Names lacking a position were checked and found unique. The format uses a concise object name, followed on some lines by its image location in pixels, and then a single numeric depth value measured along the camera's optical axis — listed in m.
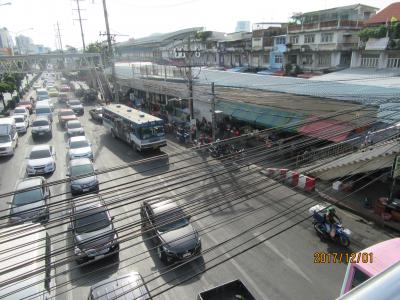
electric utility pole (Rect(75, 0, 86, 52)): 48.16
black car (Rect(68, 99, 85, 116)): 34.62
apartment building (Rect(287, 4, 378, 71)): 32.72
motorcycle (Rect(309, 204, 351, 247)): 9.97
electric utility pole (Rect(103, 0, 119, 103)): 29.55
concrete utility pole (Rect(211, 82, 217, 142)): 17.33
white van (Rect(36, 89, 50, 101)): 42.11
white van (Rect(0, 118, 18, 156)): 20.08
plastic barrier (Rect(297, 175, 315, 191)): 13.82
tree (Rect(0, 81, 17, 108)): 34.12
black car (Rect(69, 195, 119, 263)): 9.36
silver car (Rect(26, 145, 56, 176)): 16.53
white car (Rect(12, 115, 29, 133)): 26.81
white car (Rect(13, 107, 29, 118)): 29.99
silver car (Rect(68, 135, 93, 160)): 17.77
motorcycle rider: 10.12
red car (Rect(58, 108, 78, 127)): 28.80
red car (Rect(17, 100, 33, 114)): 36.12
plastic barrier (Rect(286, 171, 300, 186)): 14.16
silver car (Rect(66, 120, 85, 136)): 23.89
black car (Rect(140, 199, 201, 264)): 9.21
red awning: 13.07
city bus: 19.47
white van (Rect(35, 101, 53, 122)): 29.94
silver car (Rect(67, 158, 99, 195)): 14.17
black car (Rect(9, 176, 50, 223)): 11.64
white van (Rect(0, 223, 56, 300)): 7.11
